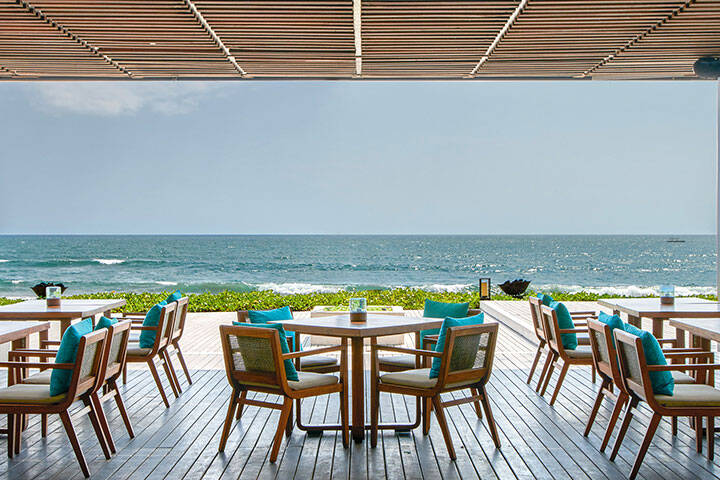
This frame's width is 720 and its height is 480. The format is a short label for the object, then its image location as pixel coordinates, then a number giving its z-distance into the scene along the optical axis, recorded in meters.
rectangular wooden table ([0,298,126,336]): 5.30
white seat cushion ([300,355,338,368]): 4.71
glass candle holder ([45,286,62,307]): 5.66
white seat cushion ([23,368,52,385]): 4.07
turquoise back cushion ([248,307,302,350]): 4.70
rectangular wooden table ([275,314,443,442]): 4.12
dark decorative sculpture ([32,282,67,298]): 12.65
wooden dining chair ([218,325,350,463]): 3.86
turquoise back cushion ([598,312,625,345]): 3.96
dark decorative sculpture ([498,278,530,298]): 14.25
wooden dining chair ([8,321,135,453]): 3.96
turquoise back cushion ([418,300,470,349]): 5.20
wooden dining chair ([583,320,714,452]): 3.87
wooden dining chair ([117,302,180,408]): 5.15
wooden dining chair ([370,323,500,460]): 3.93
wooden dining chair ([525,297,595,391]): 5.54
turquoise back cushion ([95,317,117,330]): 4.02
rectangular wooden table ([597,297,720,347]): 5.11
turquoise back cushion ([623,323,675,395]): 3.46
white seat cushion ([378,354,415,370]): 4.69
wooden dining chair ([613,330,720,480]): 3.45
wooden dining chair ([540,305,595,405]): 5.06
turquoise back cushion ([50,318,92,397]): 3.59
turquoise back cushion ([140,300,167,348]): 5.24
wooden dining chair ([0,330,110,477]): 3.57
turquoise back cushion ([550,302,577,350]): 5.14
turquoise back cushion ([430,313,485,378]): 4.04
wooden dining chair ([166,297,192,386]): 5.81
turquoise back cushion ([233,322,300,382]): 4.00
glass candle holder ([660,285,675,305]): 5.65
